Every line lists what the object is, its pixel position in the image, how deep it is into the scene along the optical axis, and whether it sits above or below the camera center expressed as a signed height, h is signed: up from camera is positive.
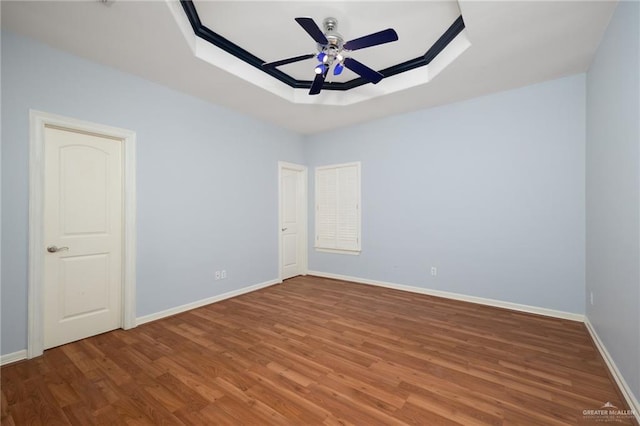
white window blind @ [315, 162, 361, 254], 4.98 +0.09
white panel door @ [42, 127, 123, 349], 2.60 -0.24
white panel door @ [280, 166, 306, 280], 5.18 -0.19
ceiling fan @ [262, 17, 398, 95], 2.15 +1.45
